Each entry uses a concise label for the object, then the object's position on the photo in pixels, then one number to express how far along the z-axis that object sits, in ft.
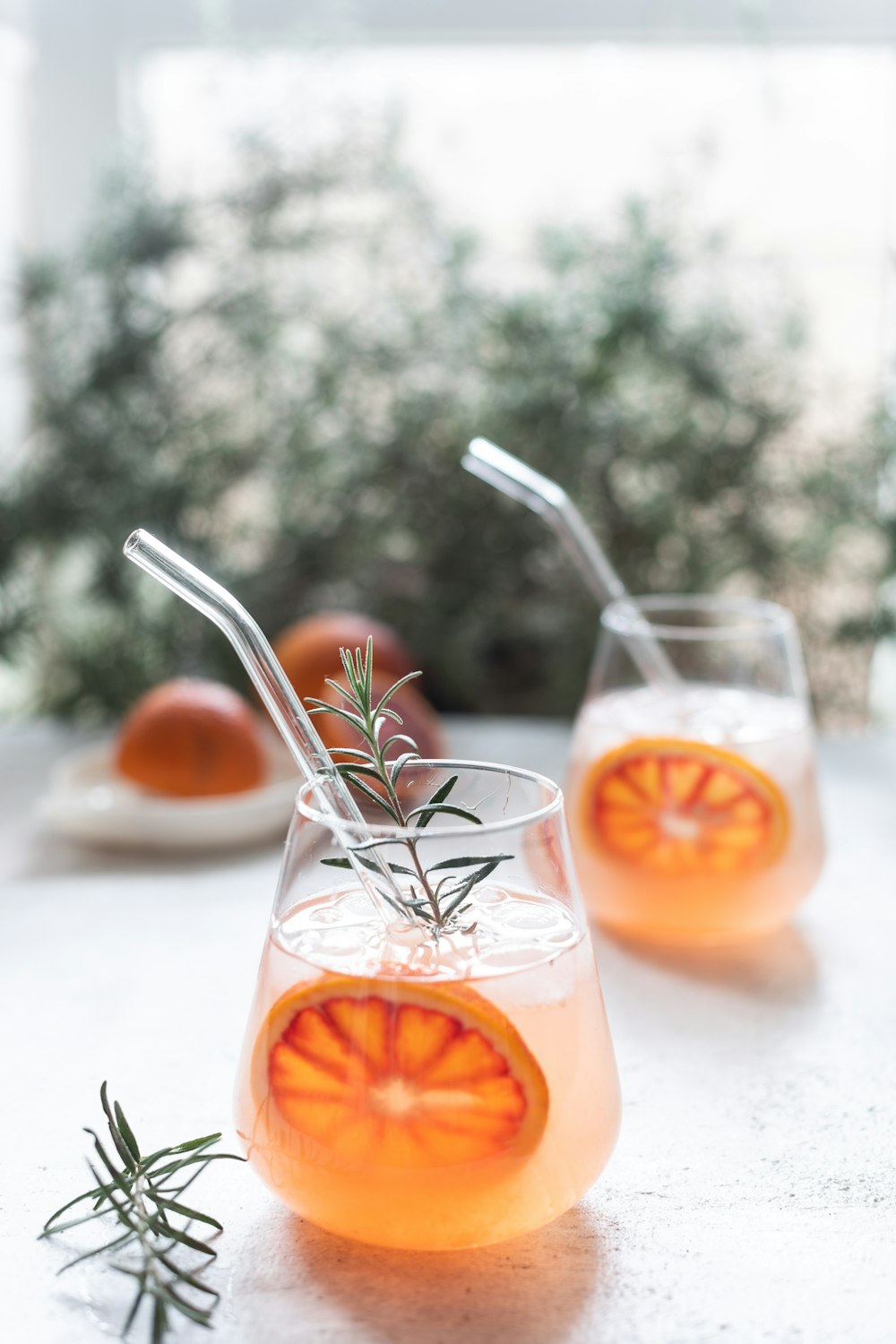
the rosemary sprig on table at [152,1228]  1.71
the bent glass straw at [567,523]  2.82
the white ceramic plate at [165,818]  3.46
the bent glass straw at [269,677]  1.87
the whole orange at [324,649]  3.99
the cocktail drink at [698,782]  2.72
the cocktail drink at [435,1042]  1.68
